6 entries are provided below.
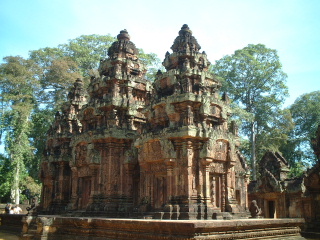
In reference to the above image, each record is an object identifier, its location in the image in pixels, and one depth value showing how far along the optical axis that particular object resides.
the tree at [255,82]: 27.58
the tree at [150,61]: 29.95
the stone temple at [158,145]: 11.35
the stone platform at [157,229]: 7.44
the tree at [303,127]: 32.19
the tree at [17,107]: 25.12
